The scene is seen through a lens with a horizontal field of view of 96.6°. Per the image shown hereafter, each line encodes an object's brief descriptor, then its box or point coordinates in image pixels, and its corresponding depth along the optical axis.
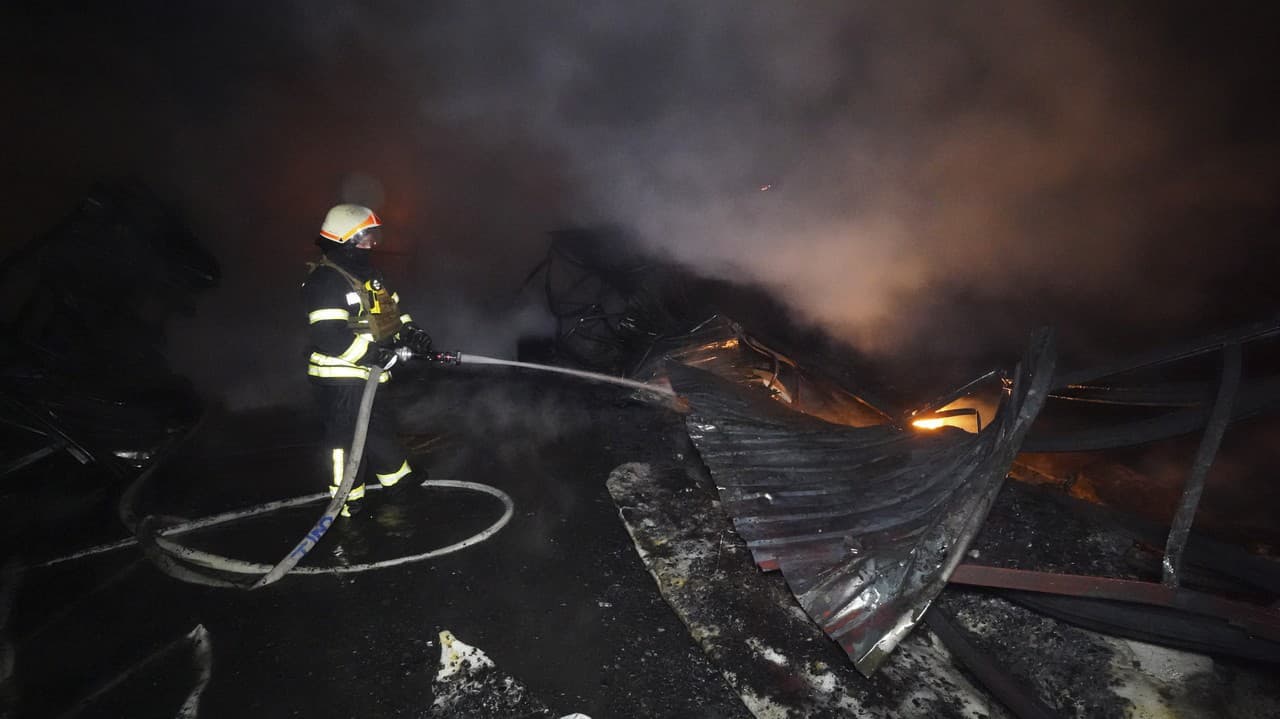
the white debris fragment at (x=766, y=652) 2.64
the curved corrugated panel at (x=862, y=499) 2.24
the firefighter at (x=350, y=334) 3.83
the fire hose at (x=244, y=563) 3.36
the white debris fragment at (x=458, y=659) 2.68
